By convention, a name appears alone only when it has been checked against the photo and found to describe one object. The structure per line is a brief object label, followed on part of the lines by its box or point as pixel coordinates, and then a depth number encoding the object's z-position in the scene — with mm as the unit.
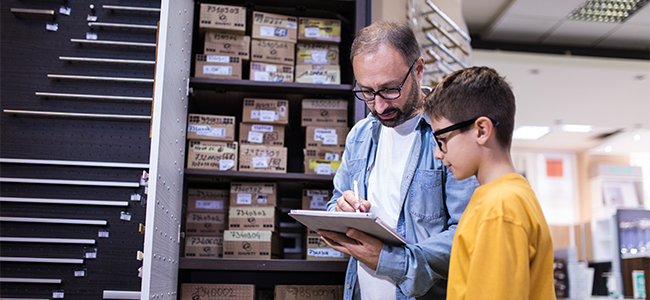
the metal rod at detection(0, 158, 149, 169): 2305
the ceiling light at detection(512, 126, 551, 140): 8260
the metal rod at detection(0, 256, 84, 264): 2193
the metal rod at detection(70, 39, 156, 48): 2432
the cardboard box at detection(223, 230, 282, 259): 2158
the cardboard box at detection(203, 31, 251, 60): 2299
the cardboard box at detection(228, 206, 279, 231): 2205
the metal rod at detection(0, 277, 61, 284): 2178
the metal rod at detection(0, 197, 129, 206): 2262
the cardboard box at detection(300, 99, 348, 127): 2350
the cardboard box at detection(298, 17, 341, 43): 2373
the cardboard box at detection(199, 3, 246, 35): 2271
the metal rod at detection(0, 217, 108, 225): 2244
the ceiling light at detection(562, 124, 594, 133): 8129
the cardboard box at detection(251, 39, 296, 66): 2332
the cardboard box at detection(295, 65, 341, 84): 2334
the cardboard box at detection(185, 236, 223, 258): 2201
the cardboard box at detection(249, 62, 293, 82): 2316
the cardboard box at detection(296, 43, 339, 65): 2381
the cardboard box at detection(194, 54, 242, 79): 2270
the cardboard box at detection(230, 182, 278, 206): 2238
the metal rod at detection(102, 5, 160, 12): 2463
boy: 1001
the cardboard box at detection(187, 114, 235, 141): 2213
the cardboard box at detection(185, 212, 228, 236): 2230
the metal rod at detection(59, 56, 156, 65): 2393
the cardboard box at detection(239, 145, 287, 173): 2236
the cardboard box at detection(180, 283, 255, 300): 2096
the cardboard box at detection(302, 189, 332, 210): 2320
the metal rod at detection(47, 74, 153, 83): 2373
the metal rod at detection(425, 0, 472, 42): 3166
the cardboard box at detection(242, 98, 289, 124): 2305
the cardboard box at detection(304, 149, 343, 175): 2275
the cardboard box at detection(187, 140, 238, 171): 2186
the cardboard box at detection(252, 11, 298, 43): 2346
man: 1371
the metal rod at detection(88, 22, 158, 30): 2420
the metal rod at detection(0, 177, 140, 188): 2287
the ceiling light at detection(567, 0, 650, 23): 4562
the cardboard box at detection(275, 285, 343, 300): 2143
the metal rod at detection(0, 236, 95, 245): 2219
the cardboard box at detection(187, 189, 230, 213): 2256
